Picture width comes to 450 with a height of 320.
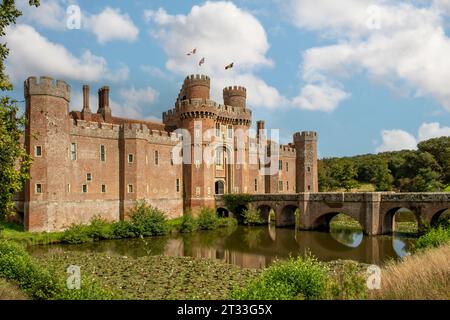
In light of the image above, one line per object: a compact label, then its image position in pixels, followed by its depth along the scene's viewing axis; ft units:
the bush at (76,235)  77.51
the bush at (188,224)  98.32
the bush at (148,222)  88.95
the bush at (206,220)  103.42
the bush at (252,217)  111.96
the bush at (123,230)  85.96
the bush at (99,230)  81.68
